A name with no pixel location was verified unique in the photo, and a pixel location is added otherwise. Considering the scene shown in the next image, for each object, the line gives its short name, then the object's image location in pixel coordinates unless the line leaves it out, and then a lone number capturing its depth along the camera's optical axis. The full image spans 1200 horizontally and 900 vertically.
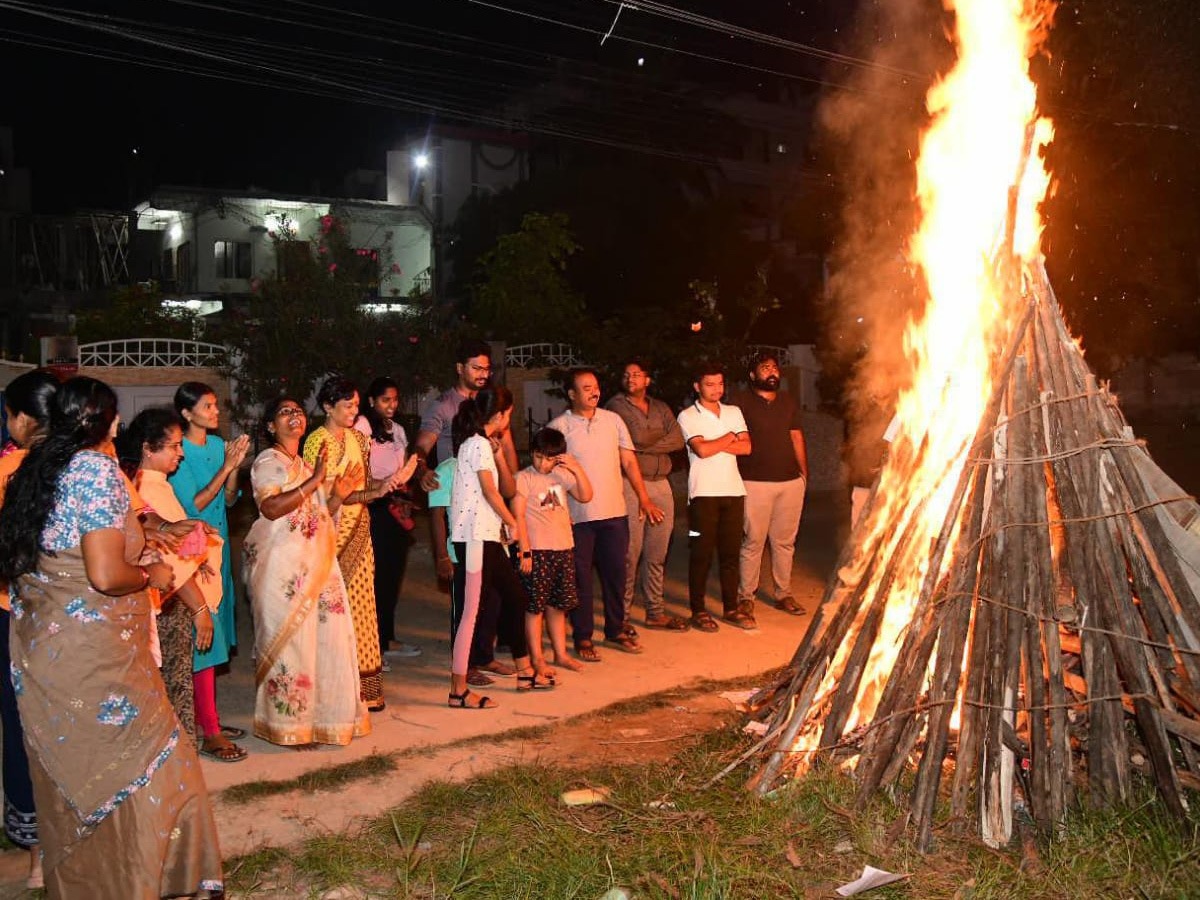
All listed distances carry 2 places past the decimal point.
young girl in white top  6.54
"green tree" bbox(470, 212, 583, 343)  18.48
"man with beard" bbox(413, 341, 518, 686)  6.92
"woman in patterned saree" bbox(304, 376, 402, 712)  6.32
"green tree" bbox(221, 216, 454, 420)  12.78
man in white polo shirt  8.59
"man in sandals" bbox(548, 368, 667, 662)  7.89
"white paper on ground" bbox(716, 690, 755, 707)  6.45
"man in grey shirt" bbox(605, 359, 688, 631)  8.50
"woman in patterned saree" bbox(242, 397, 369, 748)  5.77
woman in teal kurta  5.77
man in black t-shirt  8.91
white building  30.83
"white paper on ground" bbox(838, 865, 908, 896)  3.91
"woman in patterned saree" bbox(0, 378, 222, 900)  3.69
